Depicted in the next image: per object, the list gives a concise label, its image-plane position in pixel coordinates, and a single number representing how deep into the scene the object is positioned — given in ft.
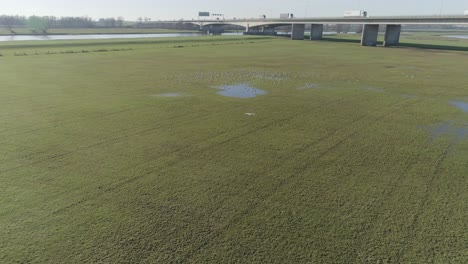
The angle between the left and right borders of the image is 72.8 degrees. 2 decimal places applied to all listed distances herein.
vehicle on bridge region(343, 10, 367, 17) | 379.33
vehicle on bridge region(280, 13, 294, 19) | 487.16
